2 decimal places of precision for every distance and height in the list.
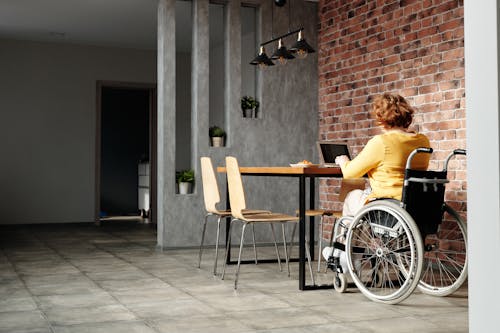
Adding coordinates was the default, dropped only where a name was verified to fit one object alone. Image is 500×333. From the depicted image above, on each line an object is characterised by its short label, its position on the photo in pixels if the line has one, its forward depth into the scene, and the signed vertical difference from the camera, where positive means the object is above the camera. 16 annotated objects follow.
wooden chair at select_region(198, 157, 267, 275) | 4.93 -0.16
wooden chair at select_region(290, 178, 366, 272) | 5.28 -0.14
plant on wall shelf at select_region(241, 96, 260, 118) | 6.71 +0.65
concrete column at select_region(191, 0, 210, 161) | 6.50 +0.92
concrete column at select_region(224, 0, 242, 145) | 6.63 +1.11
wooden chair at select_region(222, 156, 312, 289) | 4.36 -0.22
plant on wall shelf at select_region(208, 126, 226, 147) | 6.57 +0.34
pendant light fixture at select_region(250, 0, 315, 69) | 5.38 +0.99
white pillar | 1.42 +0.01
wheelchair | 3.55 -0.38
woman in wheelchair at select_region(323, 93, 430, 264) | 3.92 +0.10
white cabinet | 11.36 -0.33
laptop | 4.82 +0.13
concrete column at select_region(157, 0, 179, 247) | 6.36 +0.53
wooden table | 4.16 -0.11
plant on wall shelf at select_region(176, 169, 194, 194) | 6.45 -0.11
